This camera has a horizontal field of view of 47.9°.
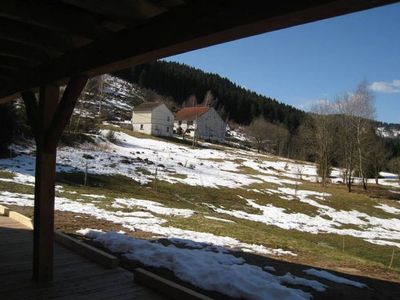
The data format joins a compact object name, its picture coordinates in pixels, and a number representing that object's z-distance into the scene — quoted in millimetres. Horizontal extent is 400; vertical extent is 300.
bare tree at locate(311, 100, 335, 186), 45269
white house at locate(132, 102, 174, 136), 74875
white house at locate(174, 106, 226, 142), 85875
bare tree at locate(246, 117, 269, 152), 85969
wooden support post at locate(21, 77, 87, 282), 5227
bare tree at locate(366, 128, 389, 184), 45000
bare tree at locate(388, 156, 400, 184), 58106
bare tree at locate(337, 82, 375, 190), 42891
